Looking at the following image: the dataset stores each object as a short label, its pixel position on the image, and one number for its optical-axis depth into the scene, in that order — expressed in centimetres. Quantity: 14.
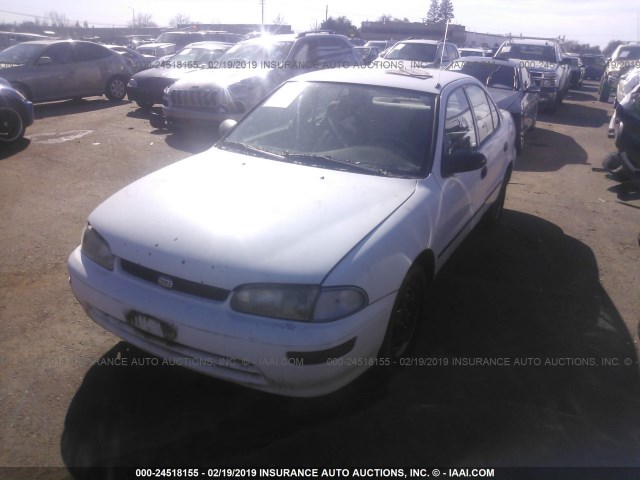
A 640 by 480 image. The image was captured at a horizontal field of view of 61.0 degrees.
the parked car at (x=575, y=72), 1924
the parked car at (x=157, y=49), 2315
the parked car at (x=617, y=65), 1694
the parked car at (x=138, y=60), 1652
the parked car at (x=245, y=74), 878
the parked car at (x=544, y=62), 1416
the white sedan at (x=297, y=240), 251
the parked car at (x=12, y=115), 822
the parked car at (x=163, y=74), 1134
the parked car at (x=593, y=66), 2919
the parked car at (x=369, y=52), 2090
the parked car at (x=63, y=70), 1153
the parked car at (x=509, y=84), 920
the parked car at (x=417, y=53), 1458
